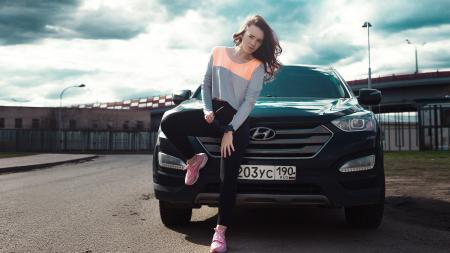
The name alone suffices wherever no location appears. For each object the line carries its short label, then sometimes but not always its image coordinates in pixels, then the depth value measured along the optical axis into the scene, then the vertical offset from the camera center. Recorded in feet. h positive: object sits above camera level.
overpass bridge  136.87 +12.33
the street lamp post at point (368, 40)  133.35 +24.66
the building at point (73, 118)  207.62 +6.39
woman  12.88 +0.88
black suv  13.99 -0.76
